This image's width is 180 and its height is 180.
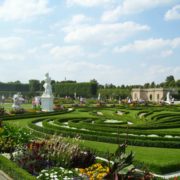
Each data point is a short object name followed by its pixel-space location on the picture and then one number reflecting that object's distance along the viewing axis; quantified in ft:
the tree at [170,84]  245.14
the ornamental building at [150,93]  207.89
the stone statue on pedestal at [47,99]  92.32
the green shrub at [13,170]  21.84
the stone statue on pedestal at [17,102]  92.12
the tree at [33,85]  260.21
